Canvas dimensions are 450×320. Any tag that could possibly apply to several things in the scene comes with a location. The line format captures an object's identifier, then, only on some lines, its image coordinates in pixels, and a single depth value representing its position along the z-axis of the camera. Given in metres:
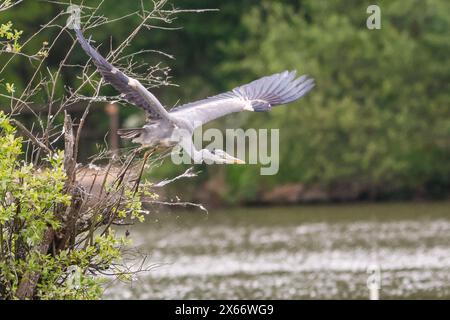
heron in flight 17.11
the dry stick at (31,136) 17.81
